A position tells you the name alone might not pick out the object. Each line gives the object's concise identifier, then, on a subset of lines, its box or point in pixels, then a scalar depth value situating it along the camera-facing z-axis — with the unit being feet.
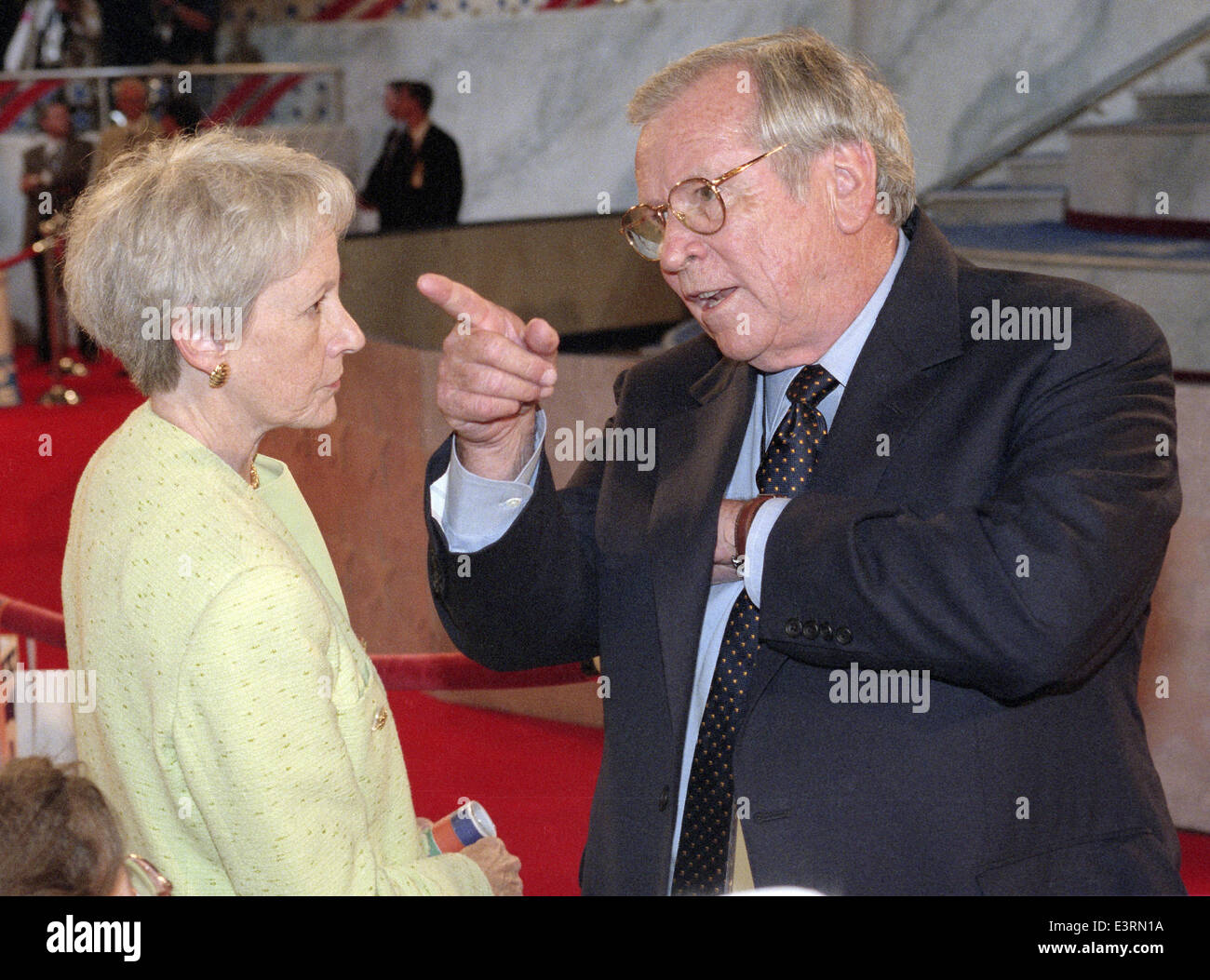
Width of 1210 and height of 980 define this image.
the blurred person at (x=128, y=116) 27.61
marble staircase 16.28
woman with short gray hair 4.33
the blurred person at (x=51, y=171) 28.07
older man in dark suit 4.89
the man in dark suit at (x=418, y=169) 25.55
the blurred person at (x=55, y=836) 3.78
